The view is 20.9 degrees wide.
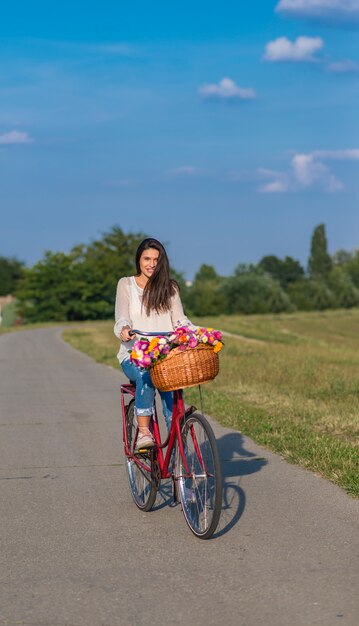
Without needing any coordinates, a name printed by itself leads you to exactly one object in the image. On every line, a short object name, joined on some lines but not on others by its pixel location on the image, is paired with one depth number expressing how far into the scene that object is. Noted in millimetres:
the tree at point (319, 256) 157750
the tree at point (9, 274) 161375
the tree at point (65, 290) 101750
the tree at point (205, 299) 106938
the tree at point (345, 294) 113625
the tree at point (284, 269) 156125
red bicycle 5984
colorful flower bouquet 6094
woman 6738
